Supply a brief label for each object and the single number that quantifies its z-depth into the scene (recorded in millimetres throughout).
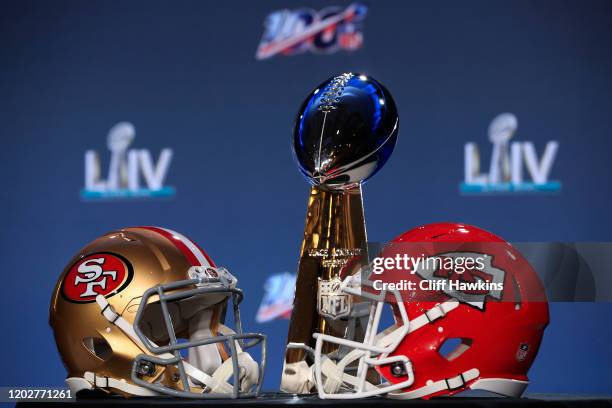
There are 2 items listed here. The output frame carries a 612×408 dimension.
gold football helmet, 4712
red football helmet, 4676
